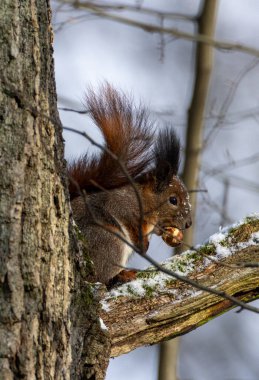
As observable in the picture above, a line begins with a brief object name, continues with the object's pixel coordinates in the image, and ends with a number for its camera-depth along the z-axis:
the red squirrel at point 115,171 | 5.84
